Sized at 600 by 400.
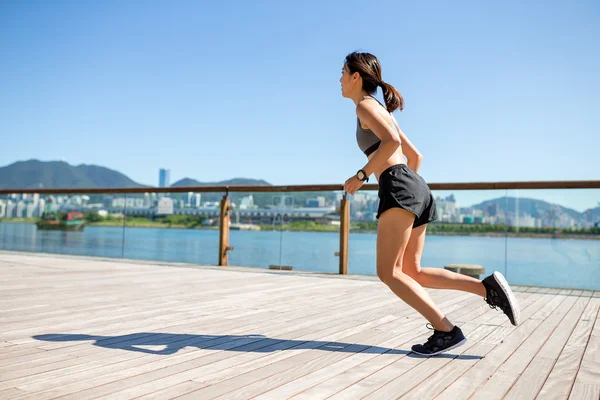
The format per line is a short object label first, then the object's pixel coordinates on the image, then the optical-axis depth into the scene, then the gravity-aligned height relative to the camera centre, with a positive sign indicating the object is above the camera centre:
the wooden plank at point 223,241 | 5.93 -0.32
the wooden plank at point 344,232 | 5.29 -0.15
